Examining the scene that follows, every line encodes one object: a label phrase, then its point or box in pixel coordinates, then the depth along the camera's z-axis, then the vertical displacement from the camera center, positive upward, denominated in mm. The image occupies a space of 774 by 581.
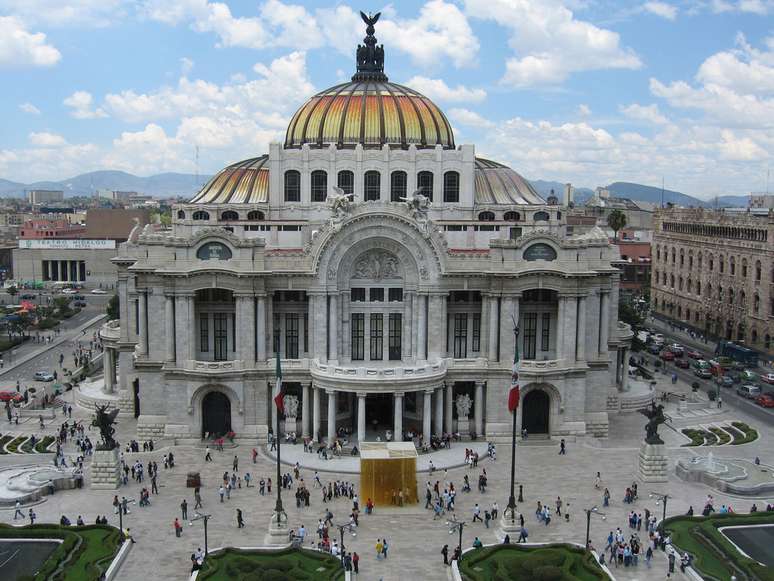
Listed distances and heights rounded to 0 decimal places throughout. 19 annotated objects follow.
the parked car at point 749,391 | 86375 -18200
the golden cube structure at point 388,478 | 55625 -17580
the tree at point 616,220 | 173000 -1974
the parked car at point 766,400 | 83000 -18297
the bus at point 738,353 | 101750 -17198
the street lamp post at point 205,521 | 45500 -18844
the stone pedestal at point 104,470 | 58000 -17954
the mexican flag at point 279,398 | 53253 -12238
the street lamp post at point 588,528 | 46750 -18367
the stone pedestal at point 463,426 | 70938 -17956
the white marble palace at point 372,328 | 68125 -9945
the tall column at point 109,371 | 81312 -15804
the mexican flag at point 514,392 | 51819 -11174
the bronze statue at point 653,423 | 61188 -15264
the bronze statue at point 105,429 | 57875 -15296
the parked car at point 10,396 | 78869 -18017
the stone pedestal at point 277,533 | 48812 -18615
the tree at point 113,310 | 109500 -13529
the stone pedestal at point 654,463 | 60656 -17884
